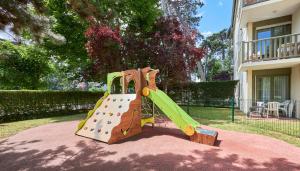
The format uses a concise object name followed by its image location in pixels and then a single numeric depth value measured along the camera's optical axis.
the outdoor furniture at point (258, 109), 7.76
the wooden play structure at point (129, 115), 4.24
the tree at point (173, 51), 8.11
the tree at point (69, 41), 9.48
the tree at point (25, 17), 2.40
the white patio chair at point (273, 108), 7.51
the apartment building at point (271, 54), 7.53
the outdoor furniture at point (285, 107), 7.69
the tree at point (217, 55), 27.22
